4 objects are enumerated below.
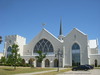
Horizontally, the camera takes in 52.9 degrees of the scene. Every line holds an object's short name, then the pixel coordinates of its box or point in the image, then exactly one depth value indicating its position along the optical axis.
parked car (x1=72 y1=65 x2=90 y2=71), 22.30
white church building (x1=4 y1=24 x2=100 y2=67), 32.46
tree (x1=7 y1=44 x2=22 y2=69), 23.63
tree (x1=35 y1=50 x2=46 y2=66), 29.88
